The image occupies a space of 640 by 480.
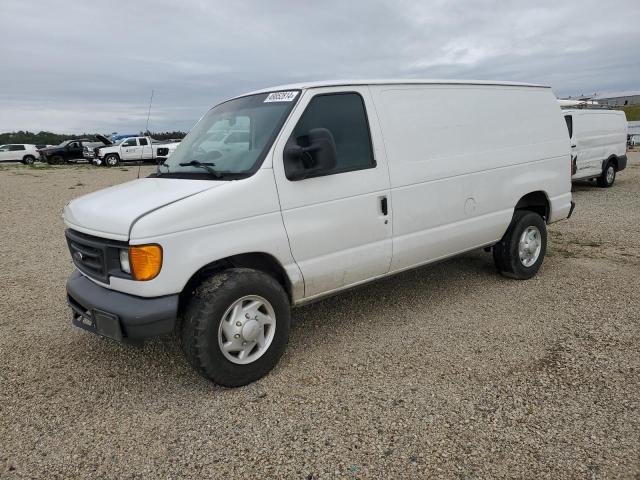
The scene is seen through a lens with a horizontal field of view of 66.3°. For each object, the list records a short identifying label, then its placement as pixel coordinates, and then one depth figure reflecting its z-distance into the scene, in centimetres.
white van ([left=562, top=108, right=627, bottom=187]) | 1193
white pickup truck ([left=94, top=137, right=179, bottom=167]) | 2824
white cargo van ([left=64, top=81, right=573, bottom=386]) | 311
